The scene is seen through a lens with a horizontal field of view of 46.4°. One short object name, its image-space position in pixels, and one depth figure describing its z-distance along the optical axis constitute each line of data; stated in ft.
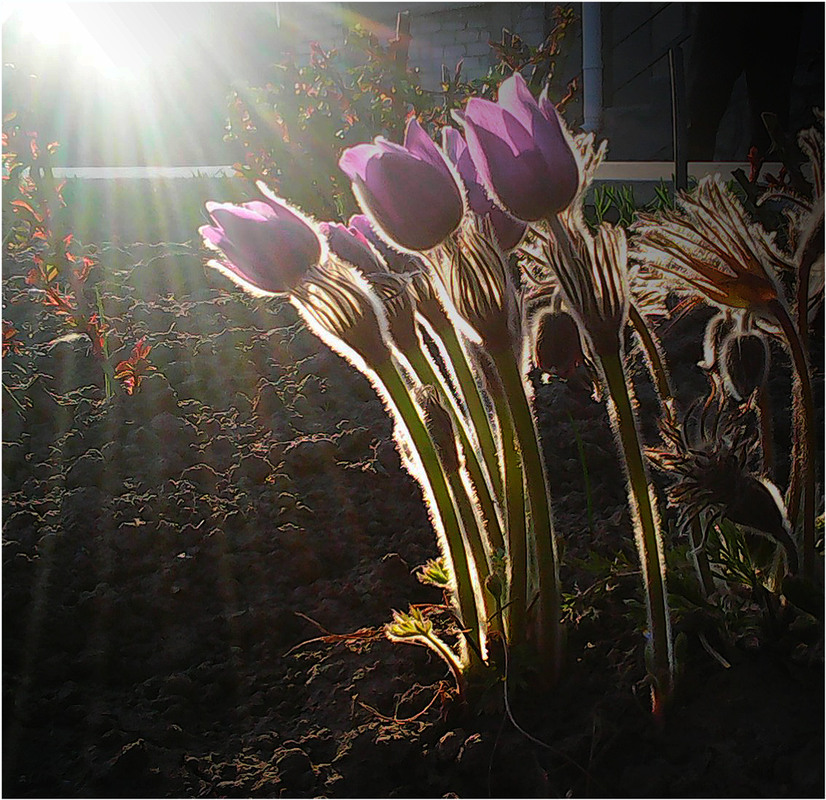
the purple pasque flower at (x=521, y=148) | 0.85
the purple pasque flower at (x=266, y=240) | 0.92
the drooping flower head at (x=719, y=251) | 1.00
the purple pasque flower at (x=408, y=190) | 0.87
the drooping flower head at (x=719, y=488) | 0.96
